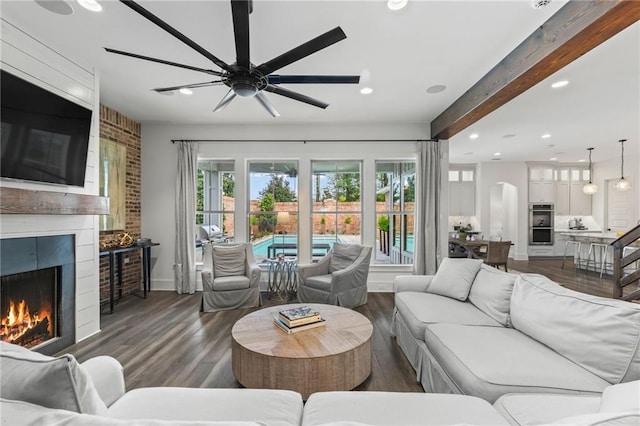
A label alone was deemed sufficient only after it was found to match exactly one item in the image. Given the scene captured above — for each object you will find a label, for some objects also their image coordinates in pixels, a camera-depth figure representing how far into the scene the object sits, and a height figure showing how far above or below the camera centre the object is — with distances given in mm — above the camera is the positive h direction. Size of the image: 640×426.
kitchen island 5883 -883
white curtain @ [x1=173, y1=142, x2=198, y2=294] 4855 -100
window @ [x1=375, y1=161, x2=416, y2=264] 5262 +37
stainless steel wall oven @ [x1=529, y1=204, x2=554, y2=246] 8242 -336
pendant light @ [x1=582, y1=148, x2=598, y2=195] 7332 +651
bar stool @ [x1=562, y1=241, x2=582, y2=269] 6652 -964
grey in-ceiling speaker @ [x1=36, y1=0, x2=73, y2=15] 2176 +1617
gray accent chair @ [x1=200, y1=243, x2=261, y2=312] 3918 -955
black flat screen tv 2283 +705
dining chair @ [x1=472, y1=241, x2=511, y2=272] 5805 -804
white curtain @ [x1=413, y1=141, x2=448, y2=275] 4871 +53
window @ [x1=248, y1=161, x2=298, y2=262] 5238 +250
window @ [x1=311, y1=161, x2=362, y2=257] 5270 +182
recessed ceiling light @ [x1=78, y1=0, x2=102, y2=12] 2137 +1596
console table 3840 -794
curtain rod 5000 +1293
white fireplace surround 2412 +329
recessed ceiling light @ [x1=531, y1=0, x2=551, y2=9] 2071 +1552
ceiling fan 1659 +1102
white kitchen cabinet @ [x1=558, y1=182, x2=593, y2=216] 8398 +405
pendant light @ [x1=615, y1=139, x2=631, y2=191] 6645 +700
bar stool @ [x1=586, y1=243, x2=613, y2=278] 5996 -931
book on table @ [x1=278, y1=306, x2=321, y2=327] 2377 -896
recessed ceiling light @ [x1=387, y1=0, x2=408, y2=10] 2091 +1565
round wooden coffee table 1942 -1027
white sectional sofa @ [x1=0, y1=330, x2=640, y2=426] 866 -872
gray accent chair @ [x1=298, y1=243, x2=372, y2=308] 3873 -943
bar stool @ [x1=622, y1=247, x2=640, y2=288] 5253 -1107
